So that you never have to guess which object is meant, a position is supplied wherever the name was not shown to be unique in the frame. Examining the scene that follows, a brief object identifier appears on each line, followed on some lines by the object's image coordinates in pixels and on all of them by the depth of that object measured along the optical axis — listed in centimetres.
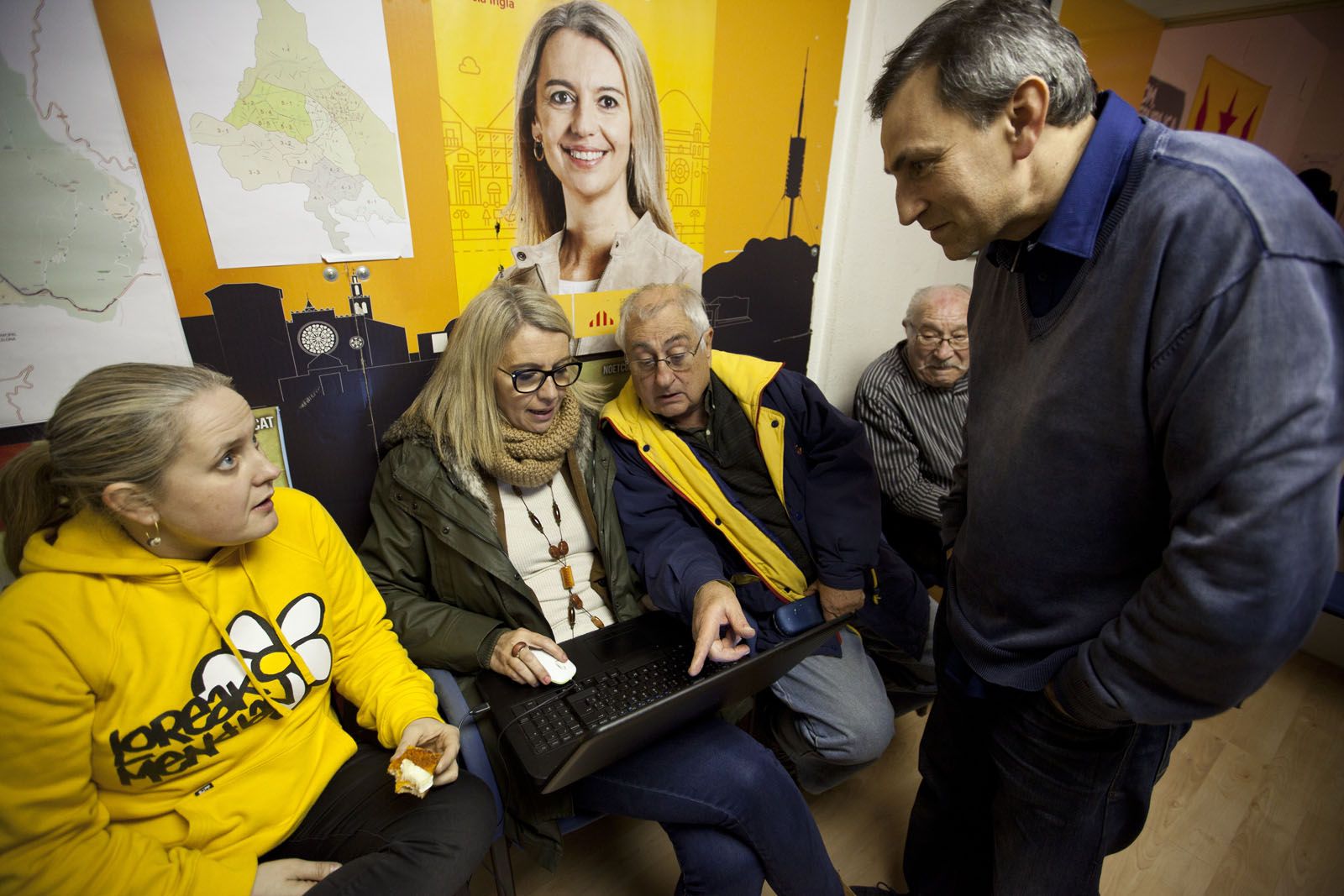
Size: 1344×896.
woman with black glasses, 125
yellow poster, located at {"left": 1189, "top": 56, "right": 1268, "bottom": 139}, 312
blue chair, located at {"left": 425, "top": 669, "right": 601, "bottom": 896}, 120
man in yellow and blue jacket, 158
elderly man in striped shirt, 203
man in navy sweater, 67
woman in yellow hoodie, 87
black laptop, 102
